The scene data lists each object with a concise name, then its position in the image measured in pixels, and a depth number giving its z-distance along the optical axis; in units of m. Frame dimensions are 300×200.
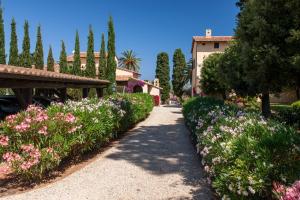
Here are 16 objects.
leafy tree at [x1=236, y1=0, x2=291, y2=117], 5.76
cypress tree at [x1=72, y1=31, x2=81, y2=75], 29.41
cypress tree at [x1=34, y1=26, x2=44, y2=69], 29.13
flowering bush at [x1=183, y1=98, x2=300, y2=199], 2.68
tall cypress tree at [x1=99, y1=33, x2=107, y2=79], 28.06
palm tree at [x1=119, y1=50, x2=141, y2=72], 54.76
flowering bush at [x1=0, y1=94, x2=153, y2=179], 4.23
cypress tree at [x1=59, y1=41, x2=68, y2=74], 29.72
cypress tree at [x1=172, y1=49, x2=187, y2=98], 40.22
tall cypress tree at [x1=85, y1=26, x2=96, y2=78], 28.98
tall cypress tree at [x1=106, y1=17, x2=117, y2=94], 27.29
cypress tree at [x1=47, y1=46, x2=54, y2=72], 30.55
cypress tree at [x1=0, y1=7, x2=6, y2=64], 25.14
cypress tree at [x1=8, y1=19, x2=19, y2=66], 27.25
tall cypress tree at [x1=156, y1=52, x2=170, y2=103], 41.07
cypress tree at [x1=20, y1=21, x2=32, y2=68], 28.12
